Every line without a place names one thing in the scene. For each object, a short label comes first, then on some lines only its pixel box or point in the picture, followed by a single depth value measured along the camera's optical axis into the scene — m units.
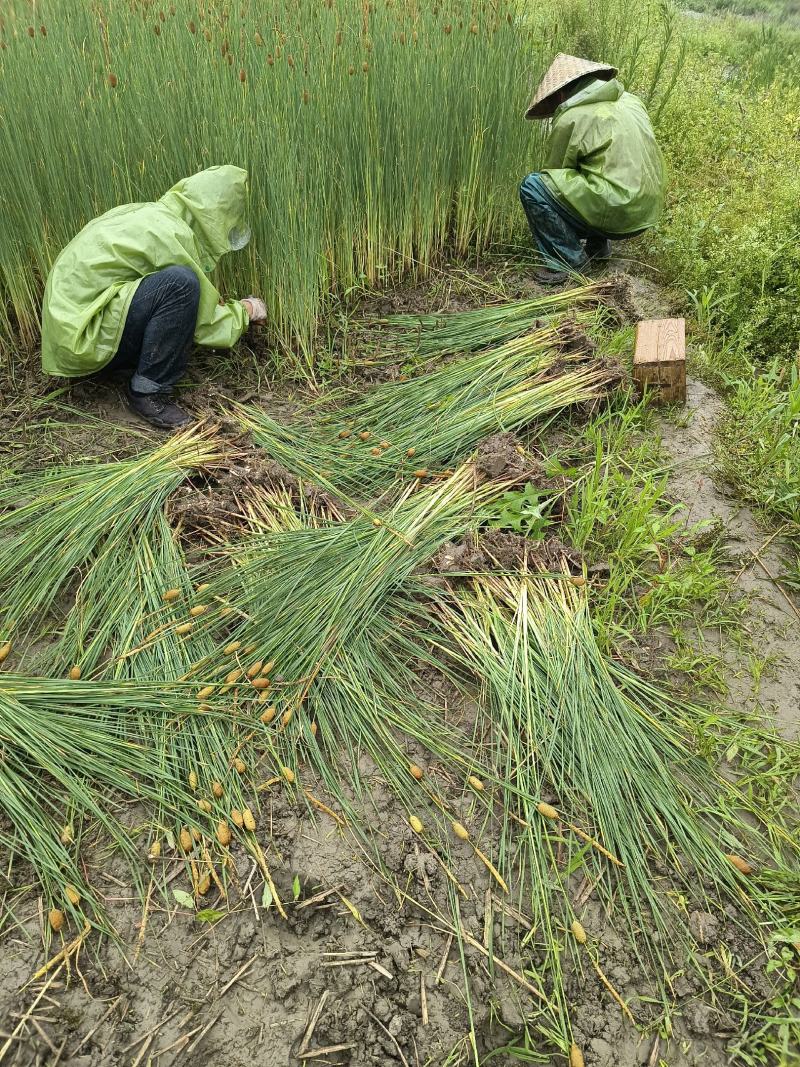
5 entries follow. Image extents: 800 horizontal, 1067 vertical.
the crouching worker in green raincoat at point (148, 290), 2.43
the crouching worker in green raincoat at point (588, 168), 3.26
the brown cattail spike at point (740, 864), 1.53
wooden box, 2.71
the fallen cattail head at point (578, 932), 1.42
